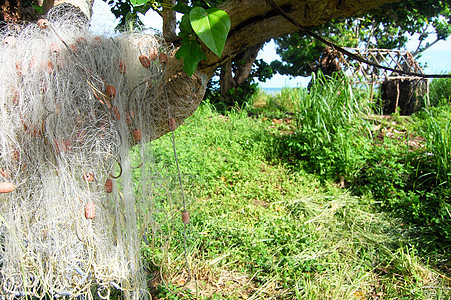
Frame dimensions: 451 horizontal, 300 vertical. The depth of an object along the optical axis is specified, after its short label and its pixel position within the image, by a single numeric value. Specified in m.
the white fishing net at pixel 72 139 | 1.14
